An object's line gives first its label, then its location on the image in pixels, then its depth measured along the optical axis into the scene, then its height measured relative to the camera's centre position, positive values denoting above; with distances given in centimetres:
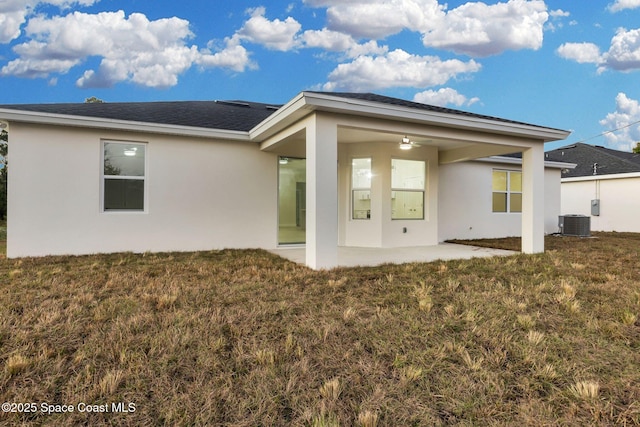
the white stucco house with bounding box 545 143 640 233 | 1360 +118
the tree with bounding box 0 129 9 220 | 1590 +228
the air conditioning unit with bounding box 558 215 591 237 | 1068 -38
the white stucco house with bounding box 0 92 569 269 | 545 +90
